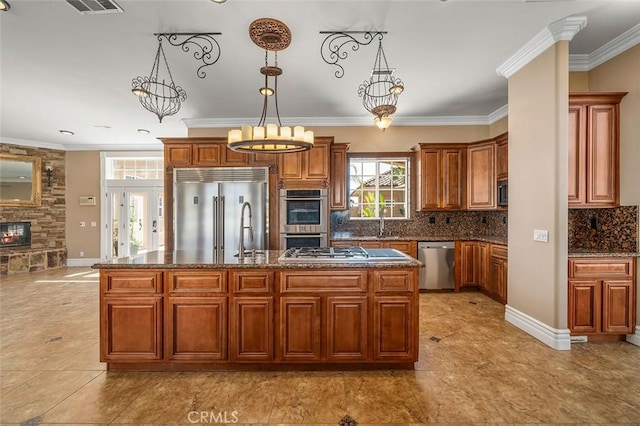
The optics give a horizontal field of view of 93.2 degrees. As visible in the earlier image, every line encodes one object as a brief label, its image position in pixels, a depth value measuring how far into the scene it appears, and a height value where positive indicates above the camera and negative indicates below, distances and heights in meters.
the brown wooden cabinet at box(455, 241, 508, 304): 4.28 -0.89
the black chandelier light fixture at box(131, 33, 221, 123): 2.94 +1.69
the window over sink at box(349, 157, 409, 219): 5.60 +0.42
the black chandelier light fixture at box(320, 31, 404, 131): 2.92 +1.69
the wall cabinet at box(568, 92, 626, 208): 3.14 +0.59
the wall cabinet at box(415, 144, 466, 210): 5.10 +0.57
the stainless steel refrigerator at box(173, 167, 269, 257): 4.78 +0.01
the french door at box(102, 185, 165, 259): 7.30 -0.29
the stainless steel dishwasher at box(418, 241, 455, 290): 4.94 -0.84
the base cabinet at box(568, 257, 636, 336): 3.02 -0.79
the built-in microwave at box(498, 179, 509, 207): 4.43 +0.27
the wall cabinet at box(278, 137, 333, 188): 4.80 +0.68
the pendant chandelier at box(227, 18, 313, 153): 2.20 +0.58
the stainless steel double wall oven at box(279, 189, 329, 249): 4.72 -0.12
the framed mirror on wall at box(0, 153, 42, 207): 6.55 +0.66
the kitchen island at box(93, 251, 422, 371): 2.46 -0.83
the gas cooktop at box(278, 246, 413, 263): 2.54 -0.40
